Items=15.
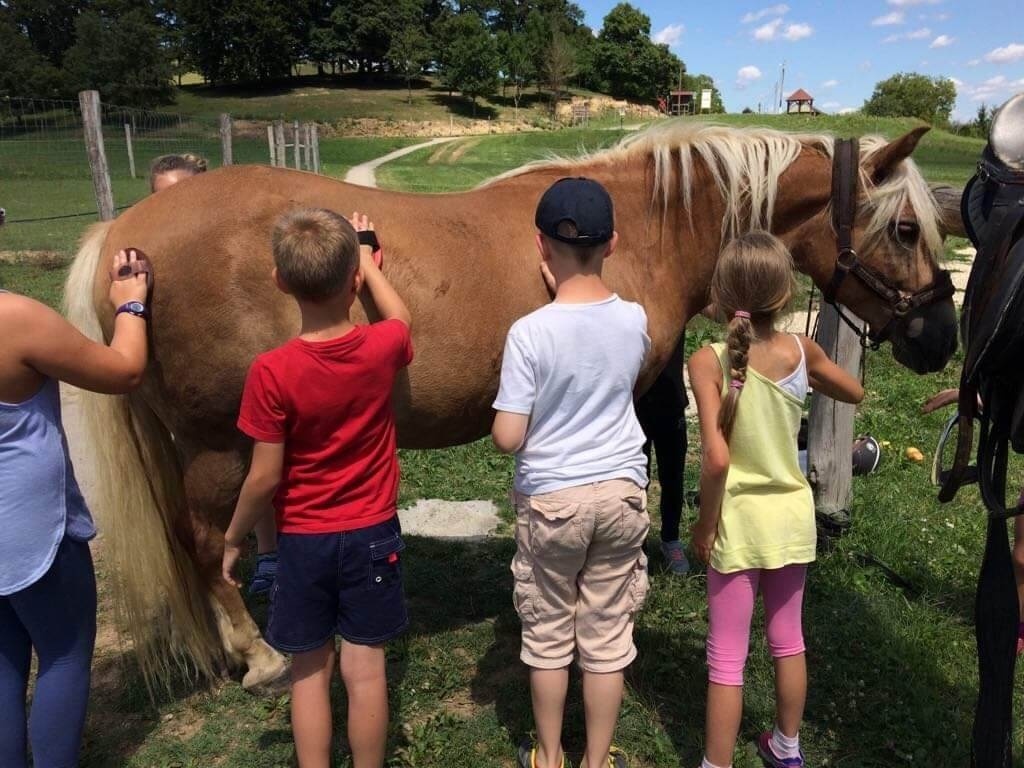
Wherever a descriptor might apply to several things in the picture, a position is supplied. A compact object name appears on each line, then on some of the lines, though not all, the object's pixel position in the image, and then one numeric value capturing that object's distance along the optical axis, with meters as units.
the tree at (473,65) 64.00
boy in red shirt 1.92
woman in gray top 1.77
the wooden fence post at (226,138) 10.19
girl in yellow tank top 2.07
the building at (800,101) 81.06
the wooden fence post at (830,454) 3.80
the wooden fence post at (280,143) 13.20
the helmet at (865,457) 4.64
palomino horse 2.43
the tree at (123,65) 50.81
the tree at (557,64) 68.50
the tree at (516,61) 68.44
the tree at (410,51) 72.00
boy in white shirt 2.02
